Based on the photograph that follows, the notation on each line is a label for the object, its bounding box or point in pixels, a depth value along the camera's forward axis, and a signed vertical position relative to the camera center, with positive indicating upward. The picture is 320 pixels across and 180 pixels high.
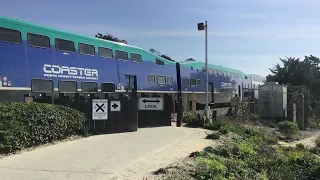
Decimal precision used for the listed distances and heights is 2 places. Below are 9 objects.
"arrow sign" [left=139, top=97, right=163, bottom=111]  18.22 -0.66
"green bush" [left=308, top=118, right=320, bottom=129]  31.93 -2.94
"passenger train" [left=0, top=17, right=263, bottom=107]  14.73 +1.22
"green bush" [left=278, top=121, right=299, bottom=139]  22.52 -2.33
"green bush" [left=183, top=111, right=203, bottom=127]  19.11 -1.60
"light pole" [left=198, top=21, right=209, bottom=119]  22.48 +3.59
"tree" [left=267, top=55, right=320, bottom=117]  50.22 +2.08
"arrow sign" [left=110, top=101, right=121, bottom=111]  15.22 -0.62
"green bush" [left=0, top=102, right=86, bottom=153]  9.88 -0.97
